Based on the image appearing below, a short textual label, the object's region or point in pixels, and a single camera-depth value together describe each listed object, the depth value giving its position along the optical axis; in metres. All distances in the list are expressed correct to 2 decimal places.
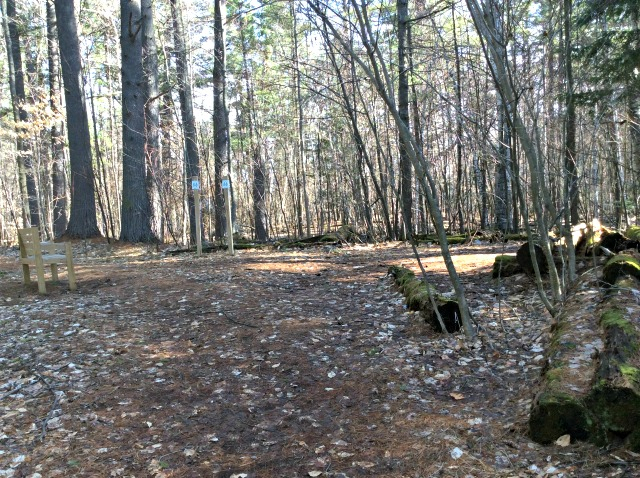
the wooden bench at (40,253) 6.99
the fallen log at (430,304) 4.81
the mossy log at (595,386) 2.62
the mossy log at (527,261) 6.09
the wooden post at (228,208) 10.23
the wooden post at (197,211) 10.26
